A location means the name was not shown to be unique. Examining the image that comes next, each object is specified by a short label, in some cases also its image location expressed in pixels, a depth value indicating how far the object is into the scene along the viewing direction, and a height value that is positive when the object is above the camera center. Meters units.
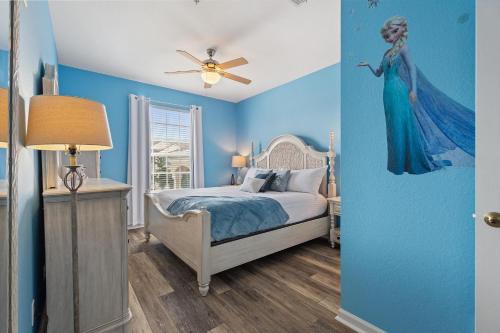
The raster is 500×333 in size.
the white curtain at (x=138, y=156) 3.83 +0.16
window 4.24 +0.35
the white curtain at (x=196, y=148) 4.54 +0.35
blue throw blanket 2.07 -0.50
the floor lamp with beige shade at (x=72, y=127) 0.95 +0.17
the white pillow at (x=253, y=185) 3.27 -0.30
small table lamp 4.83 +0.07
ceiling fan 2.55 +1.18
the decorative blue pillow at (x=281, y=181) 3.33 -0.24
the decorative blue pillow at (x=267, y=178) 3.34 -0.20
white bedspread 2.72 -0.45
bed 1.95 -0.68
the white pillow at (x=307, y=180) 3.18 -0.23
